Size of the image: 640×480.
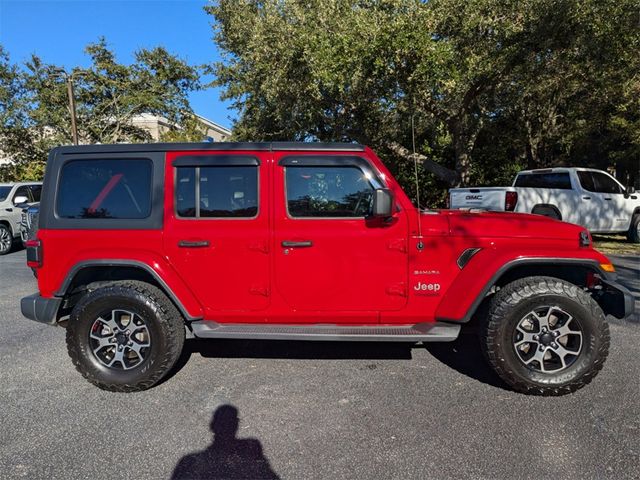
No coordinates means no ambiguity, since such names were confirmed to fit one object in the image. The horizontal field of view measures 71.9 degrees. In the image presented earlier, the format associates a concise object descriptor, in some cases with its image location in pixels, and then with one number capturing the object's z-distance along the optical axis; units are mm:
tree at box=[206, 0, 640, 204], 9008
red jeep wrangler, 3383
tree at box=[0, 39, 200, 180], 21281
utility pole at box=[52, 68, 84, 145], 18938
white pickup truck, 10156
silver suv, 11055
